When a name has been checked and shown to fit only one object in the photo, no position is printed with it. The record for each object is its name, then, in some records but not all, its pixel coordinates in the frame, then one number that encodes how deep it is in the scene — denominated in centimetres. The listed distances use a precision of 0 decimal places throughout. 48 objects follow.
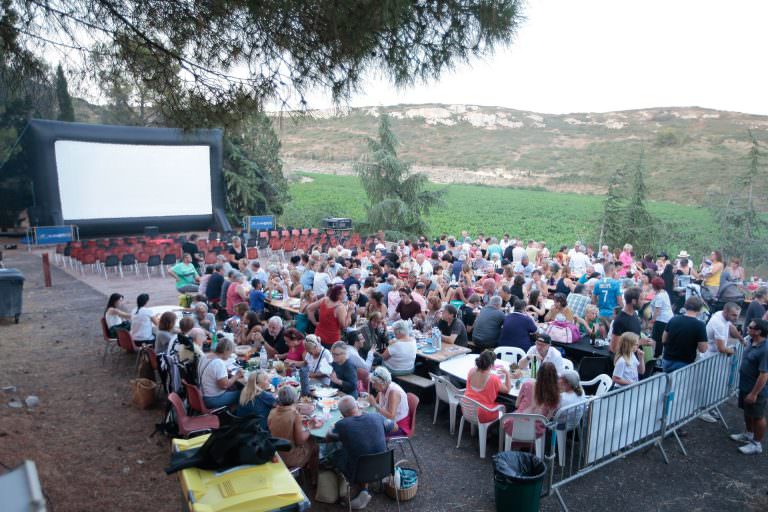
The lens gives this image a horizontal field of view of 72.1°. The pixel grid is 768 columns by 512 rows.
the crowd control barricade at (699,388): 585
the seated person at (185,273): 1115
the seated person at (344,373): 580
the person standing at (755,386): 555
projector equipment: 2370
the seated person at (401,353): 679
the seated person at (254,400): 532
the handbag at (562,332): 739
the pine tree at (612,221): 2050
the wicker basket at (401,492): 495
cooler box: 336
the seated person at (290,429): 471
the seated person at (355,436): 460
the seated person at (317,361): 612
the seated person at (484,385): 563
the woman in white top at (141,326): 803
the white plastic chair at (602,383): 585
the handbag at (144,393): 684
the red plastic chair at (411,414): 521
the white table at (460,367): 642
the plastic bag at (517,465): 451
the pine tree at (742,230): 1839
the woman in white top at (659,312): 798
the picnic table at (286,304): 948
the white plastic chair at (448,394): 613
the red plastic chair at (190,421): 545
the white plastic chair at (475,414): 566
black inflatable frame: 2036
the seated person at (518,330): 727
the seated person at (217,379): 585
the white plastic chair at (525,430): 520
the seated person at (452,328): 766
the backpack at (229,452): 364
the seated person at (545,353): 606
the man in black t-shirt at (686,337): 624
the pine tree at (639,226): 2072
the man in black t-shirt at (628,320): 685
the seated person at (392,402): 527
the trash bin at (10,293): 1048
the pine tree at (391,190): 2264
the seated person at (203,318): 772
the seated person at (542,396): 514
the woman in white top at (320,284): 994
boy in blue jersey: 883
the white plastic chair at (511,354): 714
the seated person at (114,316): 853
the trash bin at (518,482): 442
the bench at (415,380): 680
